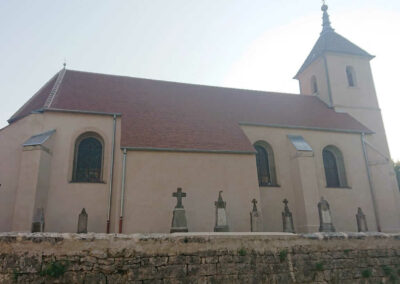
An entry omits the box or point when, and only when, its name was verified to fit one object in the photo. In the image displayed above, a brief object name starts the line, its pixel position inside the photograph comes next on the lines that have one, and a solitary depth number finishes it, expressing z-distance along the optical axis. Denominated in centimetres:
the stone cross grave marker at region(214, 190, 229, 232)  1077
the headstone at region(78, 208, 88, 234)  1080
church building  1178
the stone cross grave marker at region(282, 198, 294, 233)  1277
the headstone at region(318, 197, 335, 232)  1189
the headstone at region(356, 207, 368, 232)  1286
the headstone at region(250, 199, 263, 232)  1215
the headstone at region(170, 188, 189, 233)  1000
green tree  2611
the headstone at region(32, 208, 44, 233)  1089
